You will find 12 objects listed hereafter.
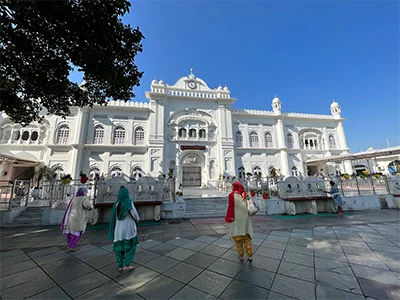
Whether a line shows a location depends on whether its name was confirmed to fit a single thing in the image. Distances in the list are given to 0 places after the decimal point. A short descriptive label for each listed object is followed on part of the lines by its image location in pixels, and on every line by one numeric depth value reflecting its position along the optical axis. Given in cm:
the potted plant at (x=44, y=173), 1472
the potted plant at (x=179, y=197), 791
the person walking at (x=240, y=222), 318
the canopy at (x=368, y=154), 1277
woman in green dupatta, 289
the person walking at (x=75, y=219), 390
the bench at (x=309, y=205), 778
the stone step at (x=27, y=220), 661
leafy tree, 468
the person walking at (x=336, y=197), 758
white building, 1605
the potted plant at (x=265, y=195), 822
